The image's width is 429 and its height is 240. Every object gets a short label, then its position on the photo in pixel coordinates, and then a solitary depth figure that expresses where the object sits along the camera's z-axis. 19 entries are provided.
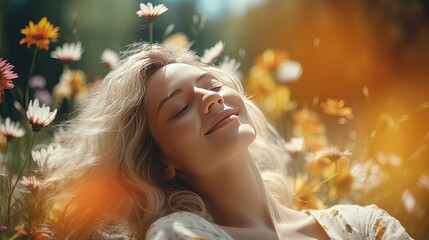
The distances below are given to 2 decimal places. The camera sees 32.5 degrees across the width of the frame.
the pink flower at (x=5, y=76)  1.51
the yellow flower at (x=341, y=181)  2.08
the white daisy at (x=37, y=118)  1.59
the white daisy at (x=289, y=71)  2.28
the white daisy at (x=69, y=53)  1.89
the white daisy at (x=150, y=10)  1.71
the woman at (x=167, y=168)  1.59
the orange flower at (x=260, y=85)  2.47
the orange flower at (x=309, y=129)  2.32
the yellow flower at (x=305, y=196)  2.06
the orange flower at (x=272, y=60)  2.39
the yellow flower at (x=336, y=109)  2.01
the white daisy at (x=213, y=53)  1.96
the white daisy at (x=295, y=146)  2.10
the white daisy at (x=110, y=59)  1.98
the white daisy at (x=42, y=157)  1.72
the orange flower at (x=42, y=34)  1.71
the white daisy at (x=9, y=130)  1.75
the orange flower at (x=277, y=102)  2.42
